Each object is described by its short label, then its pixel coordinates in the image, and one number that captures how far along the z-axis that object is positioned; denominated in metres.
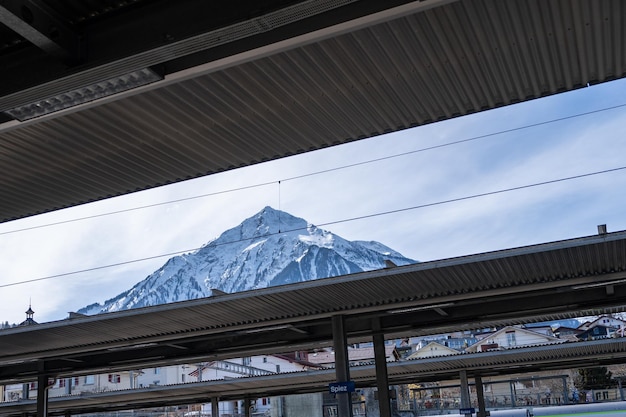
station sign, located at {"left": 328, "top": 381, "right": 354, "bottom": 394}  17.87
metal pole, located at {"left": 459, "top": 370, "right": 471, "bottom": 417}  32.22
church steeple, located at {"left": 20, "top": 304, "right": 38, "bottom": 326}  44.68
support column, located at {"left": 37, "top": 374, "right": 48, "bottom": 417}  24.95
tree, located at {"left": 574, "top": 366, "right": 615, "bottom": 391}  63.69
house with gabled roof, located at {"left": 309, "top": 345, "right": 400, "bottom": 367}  76.38
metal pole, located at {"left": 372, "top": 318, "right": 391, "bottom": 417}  20.41
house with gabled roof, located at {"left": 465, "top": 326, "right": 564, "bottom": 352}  73.56
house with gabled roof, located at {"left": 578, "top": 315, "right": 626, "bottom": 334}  84.70
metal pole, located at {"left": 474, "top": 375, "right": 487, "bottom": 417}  33.41
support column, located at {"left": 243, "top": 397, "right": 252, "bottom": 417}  35.75
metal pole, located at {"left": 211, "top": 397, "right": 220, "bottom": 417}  35.55
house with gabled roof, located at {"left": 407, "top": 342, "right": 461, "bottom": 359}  84.81
